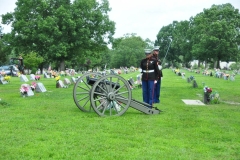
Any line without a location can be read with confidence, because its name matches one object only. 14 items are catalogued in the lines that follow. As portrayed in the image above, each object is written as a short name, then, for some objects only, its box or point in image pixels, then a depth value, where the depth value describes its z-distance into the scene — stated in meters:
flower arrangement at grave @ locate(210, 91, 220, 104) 12.29
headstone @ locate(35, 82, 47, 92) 15.51
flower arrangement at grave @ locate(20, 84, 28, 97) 13.51
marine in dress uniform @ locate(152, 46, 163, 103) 11.11
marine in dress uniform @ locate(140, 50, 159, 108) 9.82
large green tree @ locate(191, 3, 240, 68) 59.81
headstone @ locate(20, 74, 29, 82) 25.12
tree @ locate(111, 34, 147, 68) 84.62
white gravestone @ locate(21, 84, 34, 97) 13.59
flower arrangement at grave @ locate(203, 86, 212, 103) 12.25
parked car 36.38
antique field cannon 8.46
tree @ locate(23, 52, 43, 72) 42.50
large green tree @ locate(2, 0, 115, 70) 38.94
